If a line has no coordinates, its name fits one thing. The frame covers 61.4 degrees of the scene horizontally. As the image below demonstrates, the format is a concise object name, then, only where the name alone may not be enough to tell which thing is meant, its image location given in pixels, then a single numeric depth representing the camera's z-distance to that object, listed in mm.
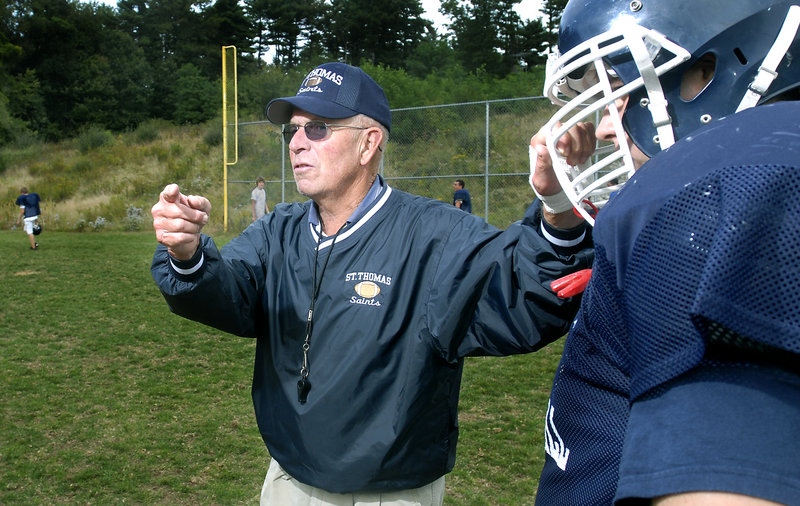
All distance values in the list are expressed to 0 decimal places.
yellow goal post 18031
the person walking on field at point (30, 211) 17109
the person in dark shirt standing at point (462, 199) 14305
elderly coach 2012
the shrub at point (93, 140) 33469
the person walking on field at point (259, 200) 17938
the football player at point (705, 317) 584
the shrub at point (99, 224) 24016
